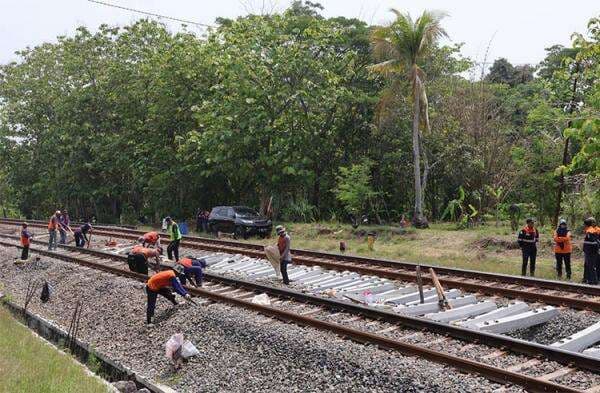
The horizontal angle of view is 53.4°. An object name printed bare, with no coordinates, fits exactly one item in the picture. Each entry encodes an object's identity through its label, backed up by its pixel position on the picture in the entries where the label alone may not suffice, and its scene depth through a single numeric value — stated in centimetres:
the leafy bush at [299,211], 3188
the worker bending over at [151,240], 1666
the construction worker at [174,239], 1841
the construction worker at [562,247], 1481
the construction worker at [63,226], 2442
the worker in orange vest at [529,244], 1573
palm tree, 2492
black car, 2697
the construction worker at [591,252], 1387
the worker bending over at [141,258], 1580
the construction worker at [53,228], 2308
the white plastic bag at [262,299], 1259
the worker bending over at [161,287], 1186
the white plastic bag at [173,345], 971
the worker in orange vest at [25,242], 2145
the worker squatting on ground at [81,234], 2441
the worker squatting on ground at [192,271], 1446
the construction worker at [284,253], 1483
